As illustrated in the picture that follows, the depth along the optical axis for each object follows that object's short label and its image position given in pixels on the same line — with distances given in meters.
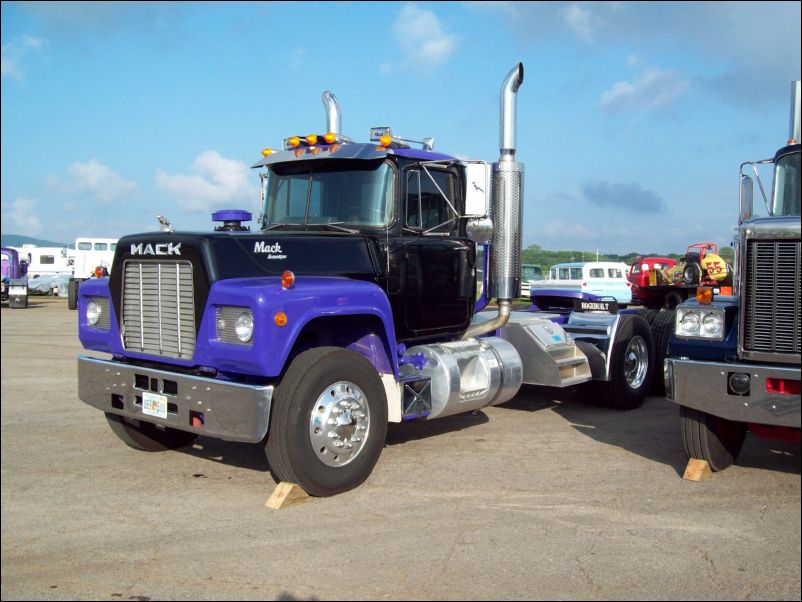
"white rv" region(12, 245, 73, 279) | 42.25
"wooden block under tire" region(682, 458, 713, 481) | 5.83
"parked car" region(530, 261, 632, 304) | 27.05
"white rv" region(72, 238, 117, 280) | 39.53
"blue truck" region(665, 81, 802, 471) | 4.89
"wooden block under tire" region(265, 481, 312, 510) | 5.28
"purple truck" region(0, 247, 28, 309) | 27.36
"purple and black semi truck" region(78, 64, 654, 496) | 5.24
